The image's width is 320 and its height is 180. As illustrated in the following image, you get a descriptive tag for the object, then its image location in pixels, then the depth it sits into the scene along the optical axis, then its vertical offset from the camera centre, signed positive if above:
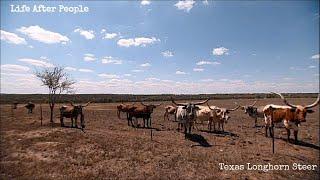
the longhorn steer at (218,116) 11.76 -1.58
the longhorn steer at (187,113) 10.44 -1.24
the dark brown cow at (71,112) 12.92 -1.43
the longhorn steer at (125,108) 14.18 -1.30
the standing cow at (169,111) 16.21 -1.70
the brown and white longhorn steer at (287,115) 8.82 -1.24
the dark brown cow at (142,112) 13.20 -1.47
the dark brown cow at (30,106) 20.90 -1.60
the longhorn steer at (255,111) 13.67 -1.48
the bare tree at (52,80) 15.21 +1.08
